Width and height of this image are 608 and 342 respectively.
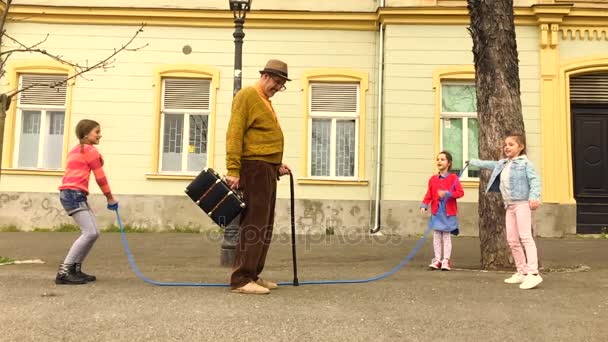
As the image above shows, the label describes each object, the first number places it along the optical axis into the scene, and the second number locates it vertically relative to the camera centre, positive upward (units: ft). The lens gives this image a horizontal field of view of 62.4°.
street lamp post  21.94 +5.99
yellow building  36.37 +7.37
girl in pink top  16.76 +0.04
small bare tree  21.01 +4.06
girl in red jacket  21.01 -0.19
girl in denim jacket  16.74 +0.15
